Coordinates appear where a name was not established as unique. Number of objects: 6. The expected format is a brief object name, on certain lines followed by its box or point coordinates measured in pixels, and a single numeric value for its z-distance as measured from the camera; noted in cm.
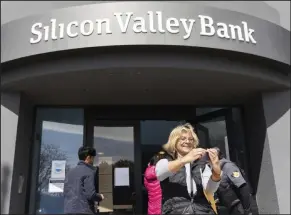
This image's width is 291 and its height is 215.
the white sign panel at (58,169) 746
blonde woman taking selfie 213
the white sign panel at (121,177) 750
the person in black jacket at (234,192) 475
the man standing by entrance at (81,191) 433
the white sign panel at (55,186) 737
